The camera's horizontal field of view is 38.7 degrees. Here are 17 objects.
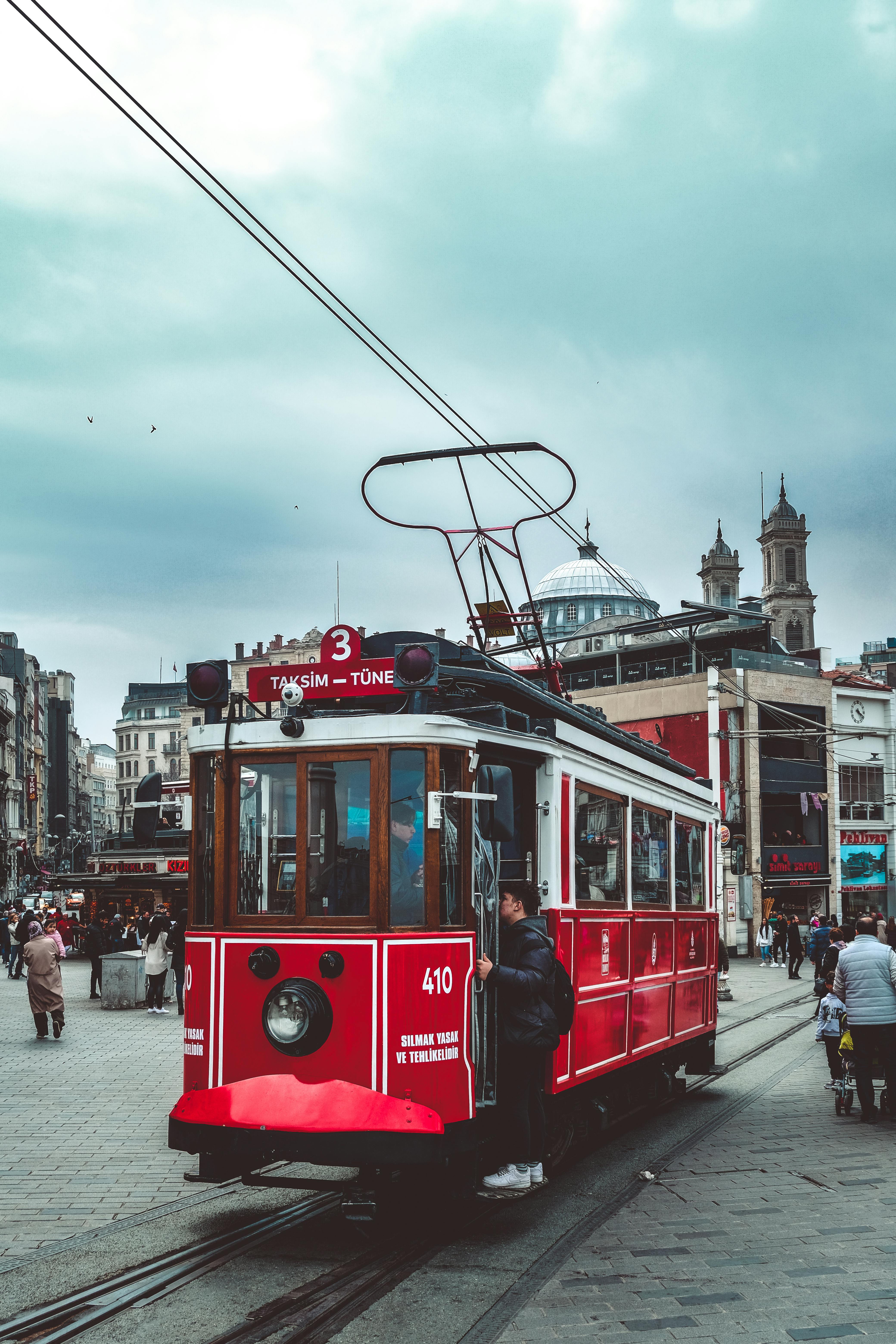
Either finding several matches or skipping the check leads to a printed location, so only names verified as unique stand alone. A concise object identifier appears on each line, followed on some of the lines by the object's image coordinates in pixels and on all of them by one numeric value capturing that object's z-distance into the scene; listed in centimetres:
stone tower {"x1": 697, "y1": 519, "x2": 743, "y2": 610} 11688
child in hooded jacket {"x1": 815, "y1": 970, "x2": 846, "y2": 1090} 1157
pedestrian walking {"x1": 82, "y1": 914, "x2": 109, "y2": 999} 2391
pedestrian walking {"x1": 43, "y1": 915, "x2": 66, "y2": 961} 1762
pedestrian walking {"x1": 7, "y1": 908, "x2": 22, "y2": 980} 2936
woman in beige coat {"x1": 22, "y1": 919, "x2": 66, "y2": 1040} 1619
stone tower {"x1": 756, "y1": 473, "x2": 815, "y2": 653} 11556
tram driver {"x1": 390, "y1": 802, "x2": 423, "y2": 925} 670
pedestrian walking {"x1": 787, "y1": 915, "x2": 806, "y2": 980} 3073
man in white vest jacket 1037
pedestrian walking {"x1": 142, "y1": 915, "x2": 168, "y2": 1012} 2014
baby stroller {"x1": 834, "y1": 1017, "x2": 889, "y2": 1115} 1087
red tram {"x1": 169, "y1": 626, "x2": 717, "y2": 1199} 654
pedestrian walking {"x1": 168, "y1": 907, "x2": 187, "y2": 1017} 1959
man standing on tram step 709
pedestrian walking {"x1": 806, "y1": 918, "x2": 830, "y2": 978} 1911
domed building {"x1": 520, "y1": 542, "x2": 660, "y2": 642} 8075
